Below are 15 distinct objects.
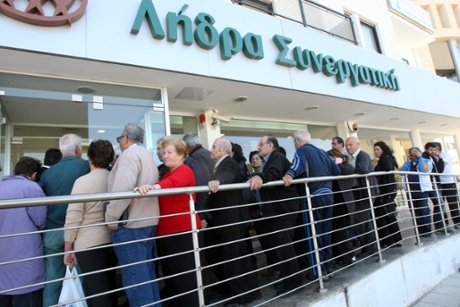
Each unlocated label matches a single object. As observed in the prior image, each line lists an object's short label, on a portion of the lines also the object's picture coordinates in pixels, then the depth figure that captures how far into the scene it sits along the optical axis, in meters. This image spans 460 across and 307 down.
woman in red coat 2.28
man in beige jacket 2.11
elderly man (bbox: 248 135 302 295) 2.79
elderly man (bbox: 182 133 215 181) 3.05
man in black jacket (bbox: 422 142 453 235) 5.27
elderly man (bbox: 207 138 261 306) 2.60
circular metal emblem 3.17
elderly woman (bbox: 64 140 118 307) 2.16
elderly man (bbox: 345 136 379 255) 3.87
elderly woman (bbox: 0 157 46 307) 2.05
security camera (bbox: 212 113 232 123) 6.25
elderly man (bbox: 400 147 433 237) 5.00
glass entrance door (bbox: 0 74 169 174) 4.12
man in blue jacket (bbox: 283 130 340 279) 3.22
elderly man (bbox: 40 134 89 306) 2.21
